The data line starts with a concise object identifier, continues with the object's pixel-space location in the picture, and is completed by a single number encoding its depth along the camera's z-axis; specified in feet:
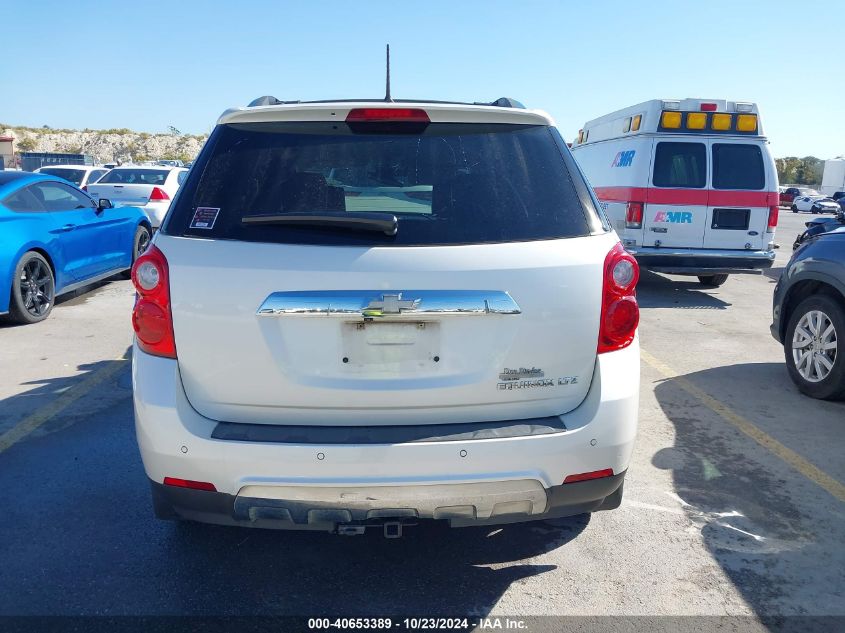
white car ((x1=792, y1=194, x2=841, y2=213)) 136.77
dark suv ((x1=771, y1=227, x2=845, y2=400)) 17.39
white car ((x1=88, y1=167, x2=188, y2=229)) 41.16
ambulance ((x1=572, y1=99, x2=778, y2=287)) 31.91
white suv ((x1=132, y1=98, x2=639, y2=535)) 7.93
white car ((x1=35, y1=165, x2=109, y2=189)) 62.63
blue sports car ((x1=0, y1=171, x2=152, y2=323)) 24.02
